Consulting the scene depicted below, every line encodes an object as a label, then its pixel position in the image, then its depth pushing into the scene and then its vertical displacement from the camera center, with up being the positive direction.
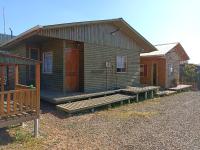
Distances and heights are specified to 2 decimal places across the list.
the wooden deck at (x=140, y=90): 8.70 -1.08
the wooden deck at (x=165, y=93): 10.29 -1.43
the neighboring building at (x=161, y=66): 12.79 +0.55
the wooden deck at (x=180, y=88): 12.06 -1.28
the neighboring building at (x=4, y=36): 14.87 +3.60
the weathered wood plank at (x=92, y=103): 6.12 -1.38
